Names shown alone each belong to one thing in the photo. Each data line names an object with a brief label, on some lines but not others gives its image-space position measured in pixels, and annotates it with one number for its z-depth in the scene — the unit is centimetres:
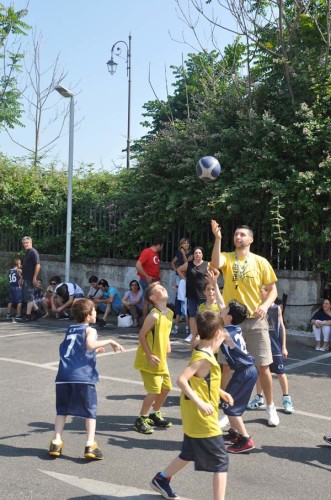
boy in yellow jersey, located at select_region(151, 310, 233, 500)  422
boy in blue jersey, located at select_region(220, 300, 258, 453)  552
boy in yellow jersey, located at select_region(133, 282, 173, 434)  604
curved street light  2553
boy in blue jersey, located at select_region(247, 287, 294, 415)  692
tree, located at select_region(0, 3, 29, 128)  2297
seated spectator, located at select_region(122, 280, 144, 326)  1400
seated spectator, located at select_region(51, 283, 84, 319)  1472
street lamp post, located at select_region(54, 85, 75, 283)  1557
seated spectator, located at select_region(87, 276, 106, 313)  1457
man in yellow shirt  625
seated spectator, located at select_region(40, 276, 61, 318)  1530
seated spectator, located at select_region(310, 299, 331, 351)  1126
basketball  1057
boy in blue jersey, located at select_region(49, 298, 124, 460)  538
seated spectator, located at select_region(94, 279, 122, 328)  1439
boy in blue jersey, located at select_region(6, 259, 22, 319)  1504
